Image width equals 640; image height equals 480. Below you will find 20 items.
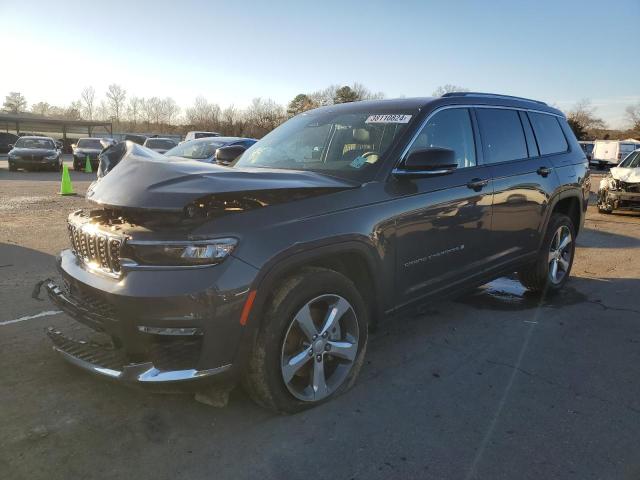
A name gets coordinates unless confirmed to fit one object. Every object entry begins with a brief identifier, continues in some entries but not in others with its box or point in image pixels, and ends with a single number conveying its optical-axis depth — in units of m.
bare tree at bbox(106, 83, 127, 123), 109.75
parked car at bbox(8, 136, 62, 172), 22.98
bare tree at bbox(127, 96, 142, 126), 106.32
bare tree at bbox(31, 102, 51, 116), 113.40
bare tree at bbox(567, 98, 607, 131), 91.69
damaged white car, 12.16
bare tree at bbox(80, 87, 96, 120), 110.62
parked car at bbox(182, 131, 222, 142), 29.44
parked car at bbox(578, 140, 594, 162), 44.18
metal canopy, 47.34
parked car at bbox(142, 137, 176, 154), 21.31
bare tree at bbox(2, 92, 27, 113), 95.19
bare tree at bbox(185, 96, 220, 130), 70.34
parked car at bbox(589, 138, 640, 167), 38.50
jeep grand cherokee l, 2.54
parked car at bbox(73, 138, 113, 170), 25.17
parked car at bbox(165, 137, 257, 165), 12.42
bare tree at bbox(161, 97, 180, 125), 105.50
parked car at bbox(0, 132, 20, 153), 35.75
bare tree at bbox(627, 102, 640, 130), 79.95
